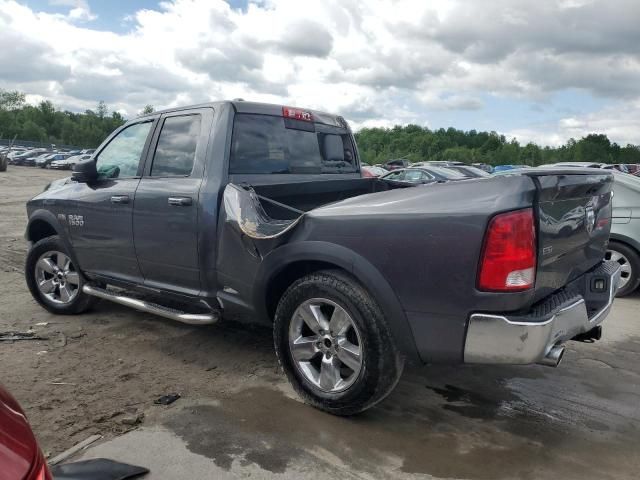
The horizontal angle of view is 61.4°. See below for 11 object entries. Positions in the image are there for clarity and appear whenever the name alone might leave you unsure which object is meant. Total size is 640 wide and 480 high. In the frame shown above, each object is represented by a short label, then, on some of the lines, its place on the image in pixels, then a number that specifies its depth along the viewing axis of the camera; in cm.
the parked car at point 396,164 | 3995
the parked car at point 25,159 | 4875
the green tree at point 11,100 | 10725
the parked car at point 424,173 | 1542
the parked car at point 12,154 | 5016
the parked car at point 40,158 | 4744
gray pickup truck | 262
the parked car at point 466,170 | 1800
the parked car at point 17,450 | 122
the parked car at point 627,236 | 625
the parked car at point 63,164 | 4486
